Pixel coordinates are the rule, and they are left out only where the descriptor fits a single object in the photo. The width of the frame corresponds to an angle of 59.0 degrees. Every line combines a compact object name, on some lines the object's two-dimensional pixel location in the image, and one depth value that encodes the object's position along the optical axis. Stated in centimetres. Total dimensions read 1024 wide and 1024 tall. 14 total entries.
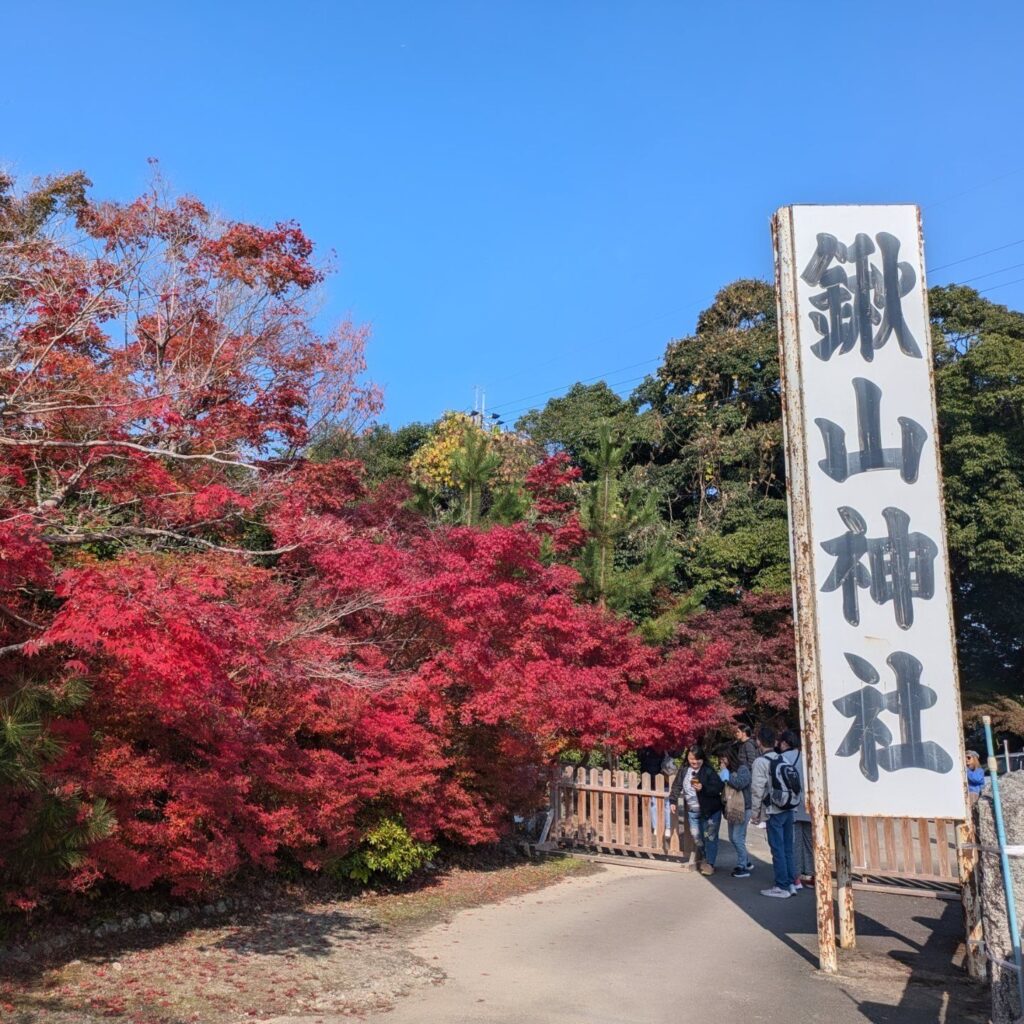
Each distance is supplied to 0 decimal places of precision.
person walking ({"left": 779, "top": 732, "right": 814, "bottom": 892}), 996
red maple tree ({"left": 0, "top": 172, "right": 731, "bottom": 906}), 627
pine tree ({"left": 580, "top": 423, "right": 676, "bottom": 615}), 1724
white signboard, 659
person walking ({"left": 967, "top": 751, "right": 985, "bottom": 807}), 1194
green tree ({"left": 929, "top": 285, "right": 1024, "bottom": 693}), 2156
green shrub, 914
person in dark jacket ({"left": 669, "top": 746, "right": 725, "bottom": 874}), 1089
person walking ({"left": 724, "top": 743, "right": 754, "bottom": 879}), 1073
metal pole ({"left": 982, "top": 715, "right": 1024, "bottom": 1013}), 444
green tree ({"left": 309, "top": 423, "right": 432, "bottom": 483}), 1536
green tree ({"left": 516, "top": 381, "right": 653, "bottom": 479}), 2753
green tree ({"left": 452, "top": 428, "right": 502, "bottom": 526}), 1502
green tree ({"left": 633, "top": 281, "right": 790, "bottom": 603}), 2312
